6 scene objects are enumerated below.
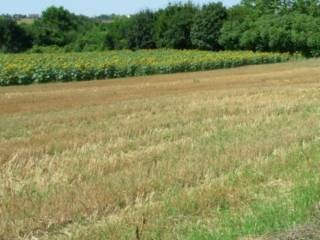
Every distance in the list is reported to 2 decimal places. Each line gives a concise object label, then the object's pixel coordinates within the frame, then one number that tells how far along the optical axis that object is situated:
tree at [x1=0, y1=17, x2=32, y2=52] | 86.50
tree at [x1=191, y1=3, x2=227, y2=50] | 81.75
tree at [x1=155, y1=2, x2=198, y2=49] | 83.94
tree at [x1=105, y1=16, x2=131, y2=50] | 88.12
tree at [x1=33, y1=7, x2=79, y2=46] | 93.25
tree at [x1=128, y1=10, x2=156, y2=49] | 86.19
